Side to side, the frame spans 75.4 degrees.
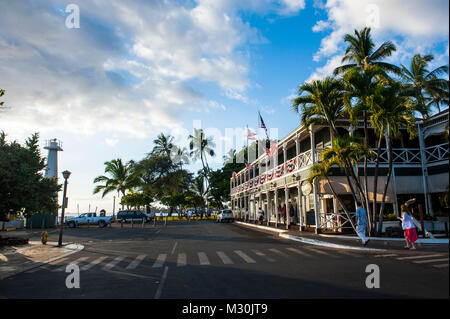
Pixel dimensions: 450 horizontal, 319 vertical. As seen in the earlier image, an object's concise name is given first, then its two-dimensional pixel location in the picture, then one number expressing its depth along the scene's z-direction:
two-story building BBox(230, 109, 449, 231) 17.39
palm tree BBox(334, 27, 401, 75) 22.00
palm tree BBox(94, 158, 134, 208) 48.53
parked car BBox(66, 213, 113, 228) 35.53
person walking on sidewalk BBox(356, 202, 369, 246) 11.98
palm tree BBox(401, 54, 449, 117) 27.97
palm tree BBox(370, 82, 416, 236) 11.73
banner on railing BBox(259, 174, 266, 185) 28.94
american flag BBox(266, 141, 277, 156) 21.72
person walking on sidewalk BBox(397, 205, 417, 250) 8.56
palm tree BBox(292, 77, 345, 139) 15.40
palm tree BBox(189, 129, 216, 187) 55.41
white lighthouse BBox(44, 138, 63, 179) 38.63
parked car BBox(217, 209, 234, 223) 41.22
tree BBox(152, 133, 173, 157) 54.91
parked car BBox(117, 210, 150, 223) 41.20
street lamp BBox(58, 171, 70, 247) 15.69
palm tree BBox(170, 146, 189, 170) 54.96
